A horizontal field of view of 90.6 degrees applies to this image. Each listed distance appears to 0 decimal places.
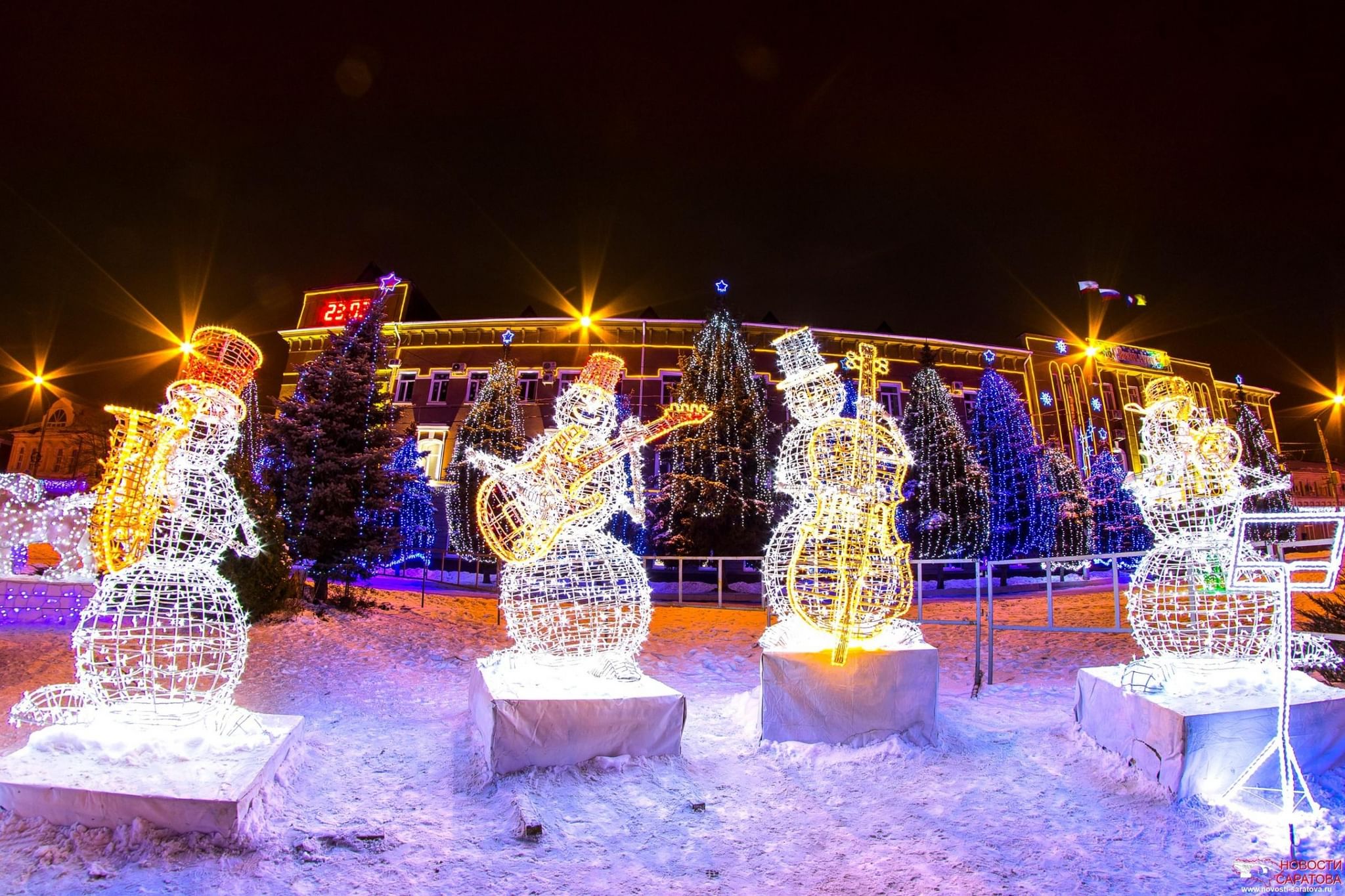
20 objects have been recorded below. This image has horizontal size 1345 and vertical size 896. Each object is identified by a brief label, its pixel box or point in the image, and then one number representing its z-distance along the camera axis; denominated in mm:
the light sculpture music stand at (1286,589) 3363
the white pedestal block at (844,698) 5035
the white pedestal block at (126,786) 3129
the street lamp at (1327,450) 33125
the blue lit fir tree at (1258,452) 30188
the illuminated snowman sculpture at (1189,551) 4699
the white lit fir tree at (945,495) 19719
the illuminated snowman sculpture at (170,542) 3750
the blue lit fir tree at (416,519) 21312
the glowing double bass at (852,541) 5246
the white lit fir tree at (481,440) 20219
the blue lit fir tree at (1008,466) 21375
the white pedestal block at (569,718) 4277
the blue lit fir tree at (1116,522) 23984
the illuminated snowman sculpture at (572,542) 4949
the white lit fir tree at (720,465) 18156
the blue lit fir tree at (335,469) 11852
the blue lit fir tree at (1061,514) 21547
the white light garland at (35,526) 11375
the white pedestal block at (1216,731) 3969
